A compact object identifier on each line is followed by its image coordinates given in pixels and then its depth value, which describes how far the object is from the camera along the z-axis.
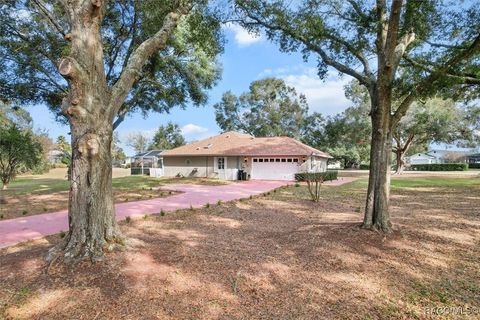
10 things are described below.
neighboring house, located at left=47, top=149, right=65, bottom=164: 58.42
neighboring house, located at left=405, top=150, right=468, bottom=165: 74.60
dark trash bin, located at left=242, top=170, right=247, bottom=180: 27.11
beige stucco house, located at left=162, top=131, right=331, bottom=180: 26.64
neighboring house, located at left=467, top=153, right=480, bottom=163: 69.81
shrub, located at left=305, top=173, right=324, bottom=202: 12.27
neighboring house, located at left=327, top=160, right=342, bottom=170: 56.00
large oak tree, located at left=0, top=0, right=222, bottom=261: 4.79
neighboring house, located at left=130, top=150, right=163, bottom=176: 38.94
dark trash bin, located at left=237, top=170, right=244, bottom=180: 27.19
